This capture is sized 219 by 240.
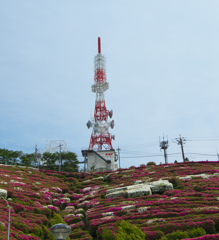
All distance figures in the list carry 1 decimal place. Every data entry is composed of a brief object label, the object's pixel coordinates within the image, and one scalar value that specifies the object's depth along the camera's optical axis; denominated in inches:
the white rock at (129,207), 699.7
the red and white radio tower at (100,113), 2054.6
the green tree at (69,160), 2029.0
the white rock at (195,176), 1039.4
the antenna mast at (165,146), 2021.4
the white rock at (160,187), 903.1
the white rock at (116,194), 887.1
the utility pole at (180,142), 1979.6
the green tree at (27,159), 1935.3
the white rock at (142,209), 662.3
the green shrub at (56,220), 624.1
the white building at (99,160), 1876.8
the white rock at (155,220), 572.1
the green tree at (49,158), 2000.5
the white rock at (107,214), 676.5
